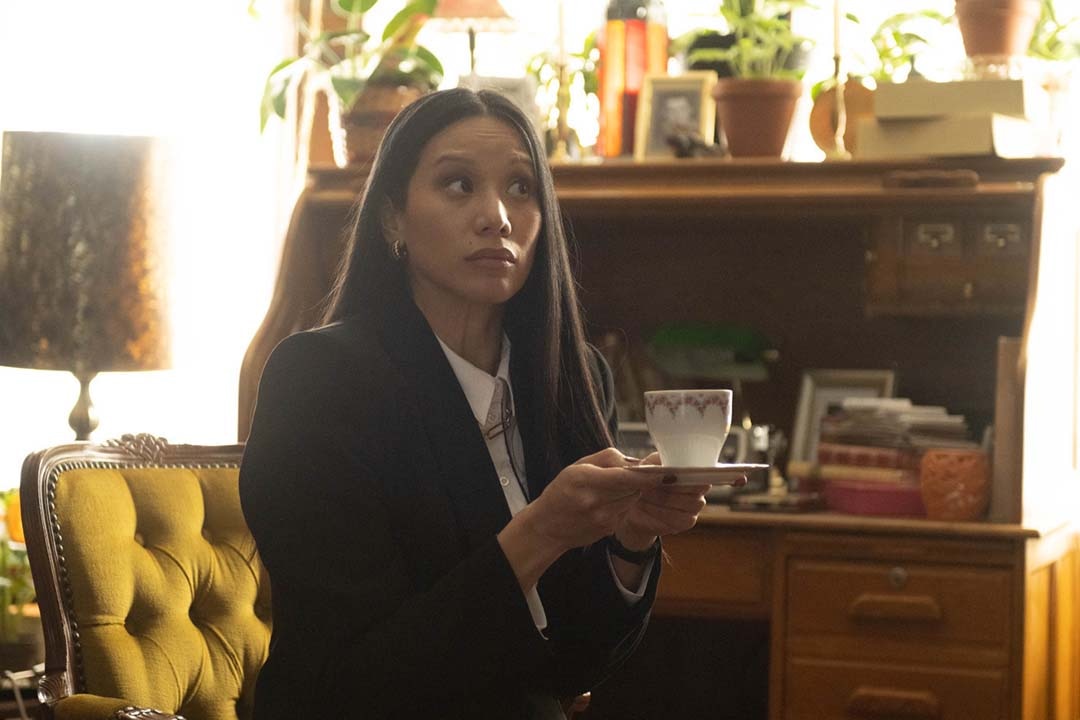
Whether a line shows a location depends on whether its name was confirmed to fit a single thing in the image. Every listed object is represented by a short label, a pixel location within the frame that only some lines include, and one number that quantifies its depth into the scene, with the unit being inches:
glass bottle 117.0
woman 58.3
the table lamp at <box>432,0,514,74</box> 116.0
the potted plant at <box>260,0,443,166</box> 112.3
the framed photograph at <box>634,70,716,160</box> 113.4
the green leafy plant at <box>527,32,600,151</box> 119.6
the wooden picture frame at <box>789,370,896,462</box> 113.3
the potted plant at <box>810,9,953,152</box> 111.8
